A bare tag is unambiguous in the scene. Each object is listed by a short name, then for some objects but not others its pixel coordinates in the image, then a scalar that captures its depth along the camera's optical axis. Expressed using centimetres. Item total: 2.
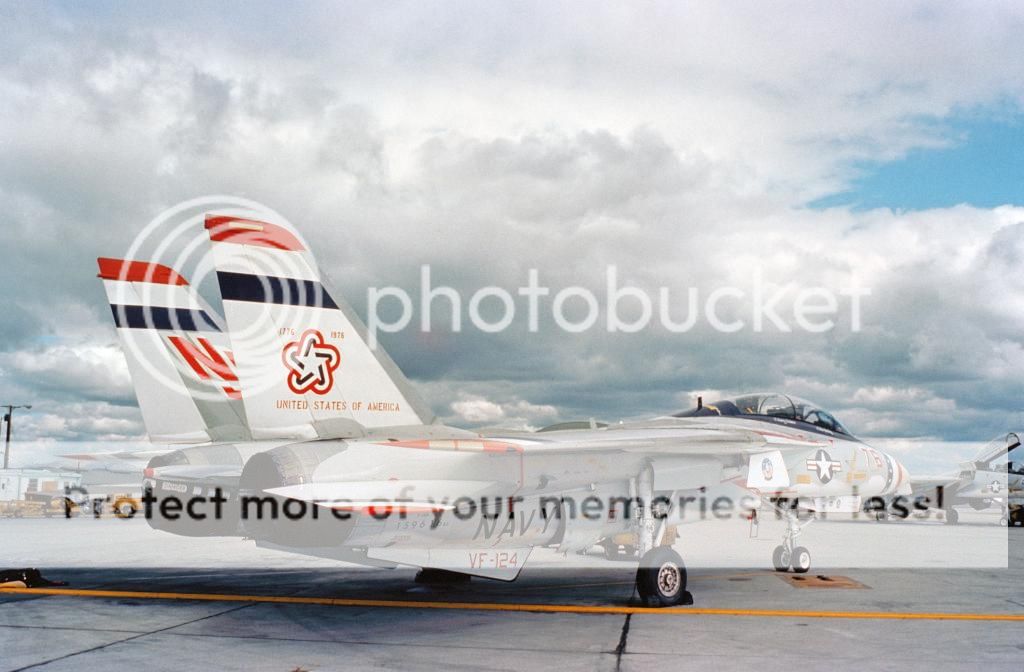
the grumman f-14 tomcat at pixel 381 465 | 756
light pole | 5378
